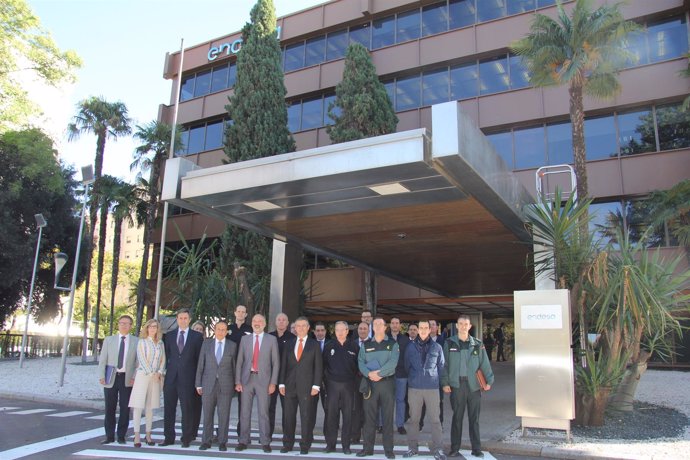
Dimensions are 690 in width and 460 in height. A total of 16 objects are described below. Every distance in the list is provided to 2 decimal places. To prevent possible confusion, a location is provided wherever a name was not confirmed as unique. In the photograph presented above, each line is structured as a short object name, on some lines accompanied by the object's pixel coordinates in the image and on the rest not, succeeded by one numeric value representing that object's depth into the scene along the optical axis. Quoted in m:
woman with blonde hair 7.67
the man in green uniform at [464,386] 7.22
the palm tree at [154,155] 24.77
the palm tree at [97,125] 26.77
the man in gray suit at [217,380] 7.51
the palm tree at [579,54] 14.47
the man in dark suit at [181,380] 7.64
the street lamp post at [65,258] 14.82
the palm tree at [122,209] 25.52
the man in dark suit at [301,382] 7.39
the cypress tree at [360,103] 19.11
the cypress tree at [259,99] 20.69
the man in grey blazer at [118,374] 7.84
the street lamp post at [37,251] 21.25
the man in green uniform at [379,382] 7.08
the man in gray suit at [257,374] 7.43
